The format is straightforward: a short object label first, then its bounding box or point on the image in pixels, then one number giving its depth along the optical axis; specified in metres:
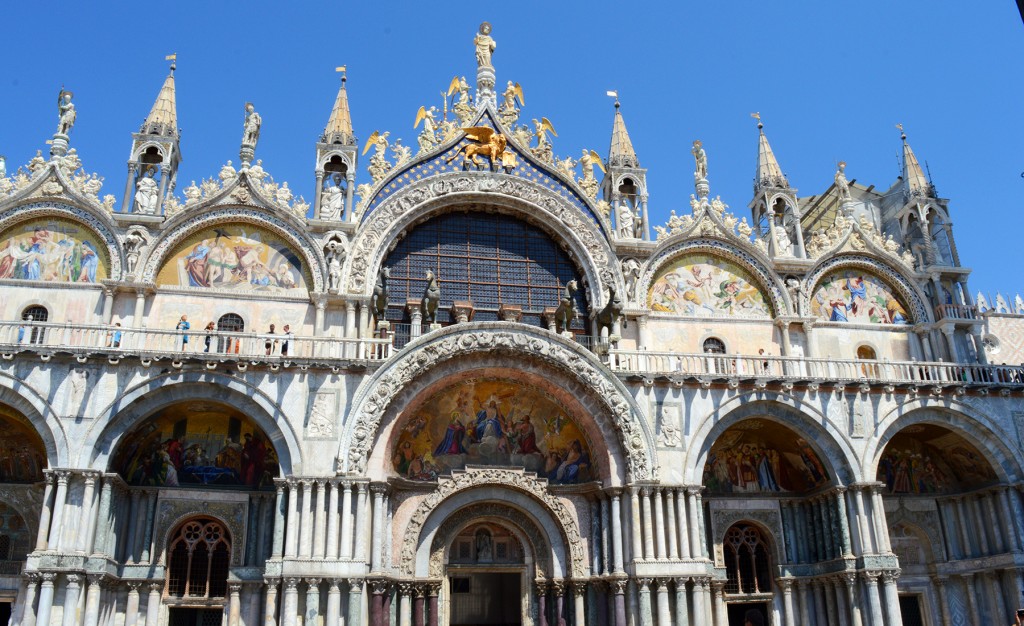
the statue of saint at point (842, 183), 26.48
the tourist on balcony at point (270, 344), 20.48
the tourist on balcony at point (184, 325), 21.34
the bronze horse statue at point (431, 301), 21.20
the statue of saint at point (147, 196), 22.23
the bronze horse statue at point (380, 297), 21.69
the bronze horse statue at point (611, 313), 21.84
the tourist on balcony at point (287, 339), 19.89
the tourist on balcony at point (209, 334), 19.36
